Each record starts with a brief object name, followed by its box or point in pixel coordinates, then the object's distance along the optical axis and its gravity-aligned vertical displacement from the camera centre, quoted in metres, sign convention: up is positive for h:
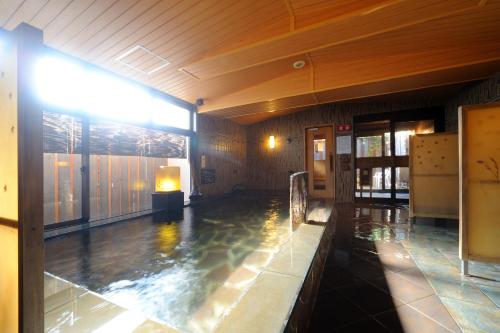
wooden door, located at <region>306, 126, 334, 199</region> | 7.42 +0.17
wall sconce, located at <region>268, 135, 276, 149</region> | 8.62 +0.93
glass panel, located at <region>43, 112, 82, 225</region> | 3.67 -0.01
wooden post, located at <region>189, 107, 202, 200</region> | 6.53 +0.10
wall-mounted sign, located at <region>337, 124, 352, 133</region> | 7.04 +1.22
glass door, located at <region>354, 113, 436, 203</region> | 6.39 +0.33
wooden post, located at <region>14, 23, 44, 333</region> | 0.74 -0.09
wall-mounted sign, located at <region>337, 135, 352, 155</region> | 7.01 +0.68
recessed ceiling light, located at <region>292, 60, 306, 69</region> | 4.71 +2.23
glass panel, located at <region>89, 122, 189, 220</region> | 4.50 +0.10
